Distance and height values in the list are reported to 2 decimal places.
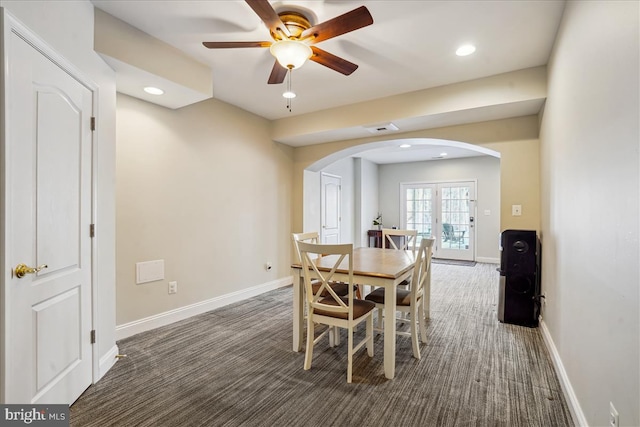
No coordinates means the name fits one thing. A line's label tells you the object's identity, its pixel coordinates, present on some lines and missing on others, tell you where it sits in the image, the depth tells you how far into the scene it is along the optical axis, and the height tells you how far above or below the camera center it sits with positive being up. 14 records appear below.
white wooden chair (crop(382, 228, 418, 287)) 3.62 -0.24
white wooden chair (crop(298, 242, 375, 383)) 2.18 -0.71
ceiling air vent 3.96 +1.14
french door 7.57 +0.00
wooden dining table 2.24 -0.49
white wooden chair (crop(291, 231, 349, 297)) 2.87 -0.71
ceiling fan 1.83 +1.19
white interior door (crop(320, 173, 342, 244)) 6.14 +0.13
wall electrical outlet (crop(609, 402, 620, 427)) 1.18 -0.80
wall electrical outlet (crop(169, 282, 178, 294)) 3.39 -0.83
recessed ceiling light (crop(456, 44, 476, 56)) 2.69 +1.47
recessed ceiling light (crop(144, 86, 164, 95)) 2.85 +1.16
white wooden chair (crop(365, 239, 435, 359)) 2.50 -0.72
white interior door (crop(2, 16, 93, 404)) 1.48 -0.09
